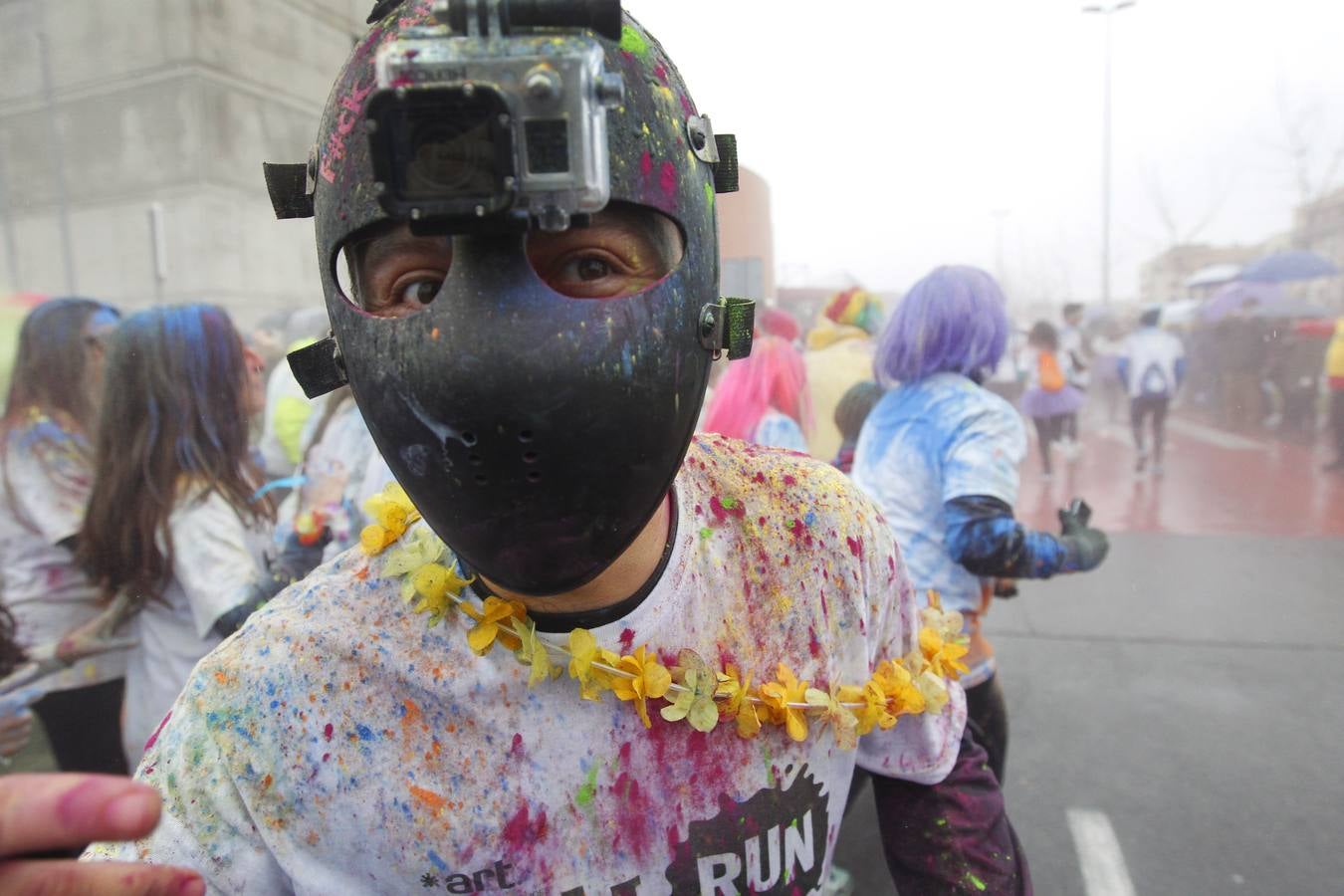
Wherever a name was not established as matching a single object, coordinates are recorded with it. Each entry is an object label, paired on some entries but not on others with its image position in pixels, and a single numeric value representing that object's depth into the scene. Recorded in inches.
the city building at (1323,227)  641.0
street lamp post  952.3
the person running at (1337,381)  339.3
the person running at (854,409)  150.6
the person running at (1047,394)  363.0
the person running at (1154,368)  348.8
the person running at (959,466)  93.4
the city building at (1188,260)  1160.6
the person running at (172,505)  91.2
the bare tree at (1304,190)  583.4
